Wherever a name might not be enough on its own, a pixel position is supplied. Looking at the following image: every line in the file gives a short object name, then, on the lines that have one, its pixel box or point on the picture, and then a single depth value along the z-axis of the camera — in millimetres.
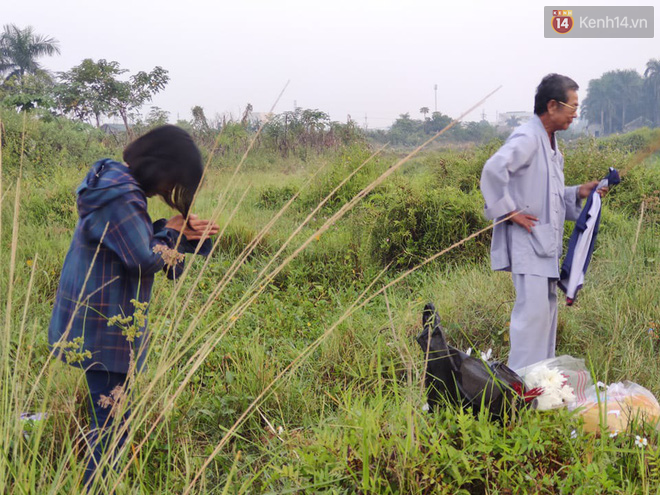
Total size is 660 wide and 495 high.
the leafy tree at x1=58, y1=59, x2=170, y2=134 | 16984
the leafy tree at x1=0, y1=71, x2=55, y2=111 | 13401
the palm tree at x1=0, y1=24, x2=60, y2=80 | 42062
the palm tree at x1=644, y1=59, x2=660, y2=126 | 60600
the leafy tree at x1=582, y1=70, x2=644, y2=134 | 63719
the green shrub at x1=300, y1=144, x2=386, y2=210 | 7910
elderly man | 2971
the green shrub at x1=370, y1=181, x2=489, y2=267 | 5414
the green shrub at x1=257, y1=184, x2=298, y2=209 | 8047
